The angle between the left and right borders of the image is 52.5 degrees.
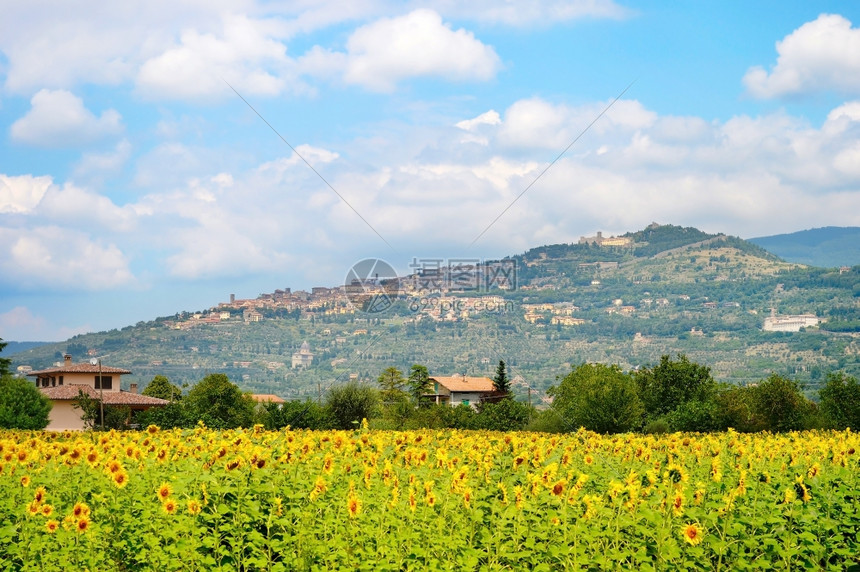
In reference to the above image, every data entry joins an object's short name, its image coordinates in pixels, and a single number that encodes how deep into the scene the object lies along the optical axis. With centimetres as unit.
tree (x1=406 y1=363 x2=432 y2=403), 9306
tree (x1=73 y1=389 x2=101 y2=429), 6185
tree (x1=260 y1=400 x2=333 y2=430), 4309
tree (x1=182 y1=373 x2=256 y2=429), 6763
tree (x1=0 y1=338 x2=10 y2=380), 6172
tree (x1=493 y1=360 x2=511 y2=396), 9056
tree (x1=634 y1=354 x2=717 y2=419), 6319
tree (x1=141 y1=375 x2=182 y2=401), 9712
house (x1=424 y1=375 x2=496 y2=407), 12162
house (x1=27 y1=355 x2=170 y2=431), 7000
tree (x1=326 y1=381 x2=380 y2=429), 5322
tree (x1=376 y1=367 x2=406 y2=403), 9061
